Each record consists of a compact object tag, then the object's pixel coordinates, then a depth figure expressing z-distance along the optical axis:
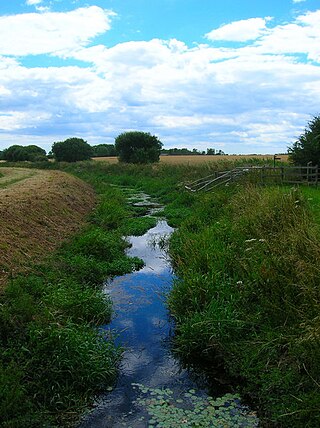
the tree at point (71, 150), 76.75
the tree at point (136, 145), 63.56
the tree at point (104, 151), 103.70
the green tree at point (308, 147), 27.95
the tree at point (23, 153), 75.53
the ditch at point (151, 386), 6.20
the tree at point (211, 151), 98.00
